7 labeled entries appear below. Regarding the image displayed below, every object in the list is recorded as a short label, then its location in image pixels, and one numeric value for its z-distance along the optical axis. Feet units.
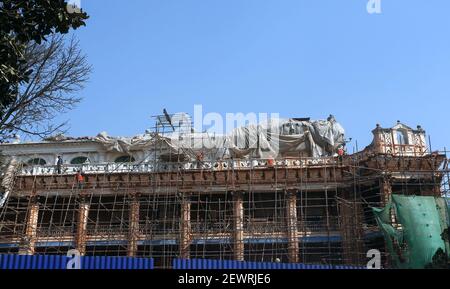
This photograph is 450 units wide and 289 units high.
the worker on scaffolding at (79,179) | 101.95
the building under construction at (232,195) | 93.61
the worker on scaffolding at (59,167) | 105.91
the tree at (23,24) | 36.37
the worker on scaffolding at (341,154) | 98.27
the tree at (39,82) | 54.49
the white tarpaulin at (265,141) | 108.17
